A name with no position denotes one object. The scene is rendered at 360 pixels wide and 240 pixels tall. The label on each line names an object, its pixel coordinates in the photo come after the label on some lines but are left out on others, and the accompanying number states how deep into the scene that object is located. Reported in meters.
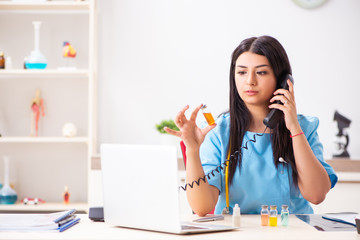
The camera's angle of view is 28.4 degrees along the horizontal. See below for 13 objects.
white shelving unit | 3.89
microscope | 3.68
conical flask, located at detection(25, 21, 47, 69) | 3.69
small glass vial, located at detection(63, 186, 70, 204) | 3.72
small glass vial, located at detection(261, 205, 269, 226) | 1.91
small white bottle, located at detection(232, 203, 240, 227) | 1.90
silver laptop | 1.73
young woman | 2.17
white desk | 1.76
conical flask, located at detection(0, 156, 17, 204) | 3.66
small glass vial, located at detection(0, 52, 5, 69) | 3.74
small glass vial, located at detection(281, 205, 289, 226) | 1.90
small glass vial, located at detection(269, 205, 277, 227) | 1.90
